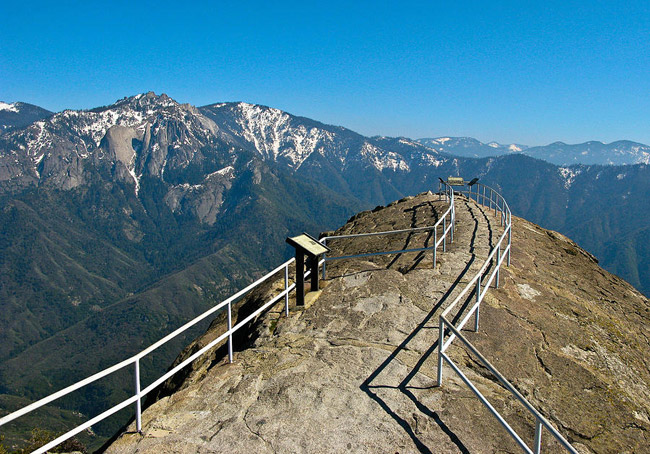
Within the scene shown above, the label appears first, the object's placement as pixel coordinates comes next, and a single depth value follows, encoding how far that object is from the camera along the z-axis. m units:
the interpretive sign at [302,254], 12.44
